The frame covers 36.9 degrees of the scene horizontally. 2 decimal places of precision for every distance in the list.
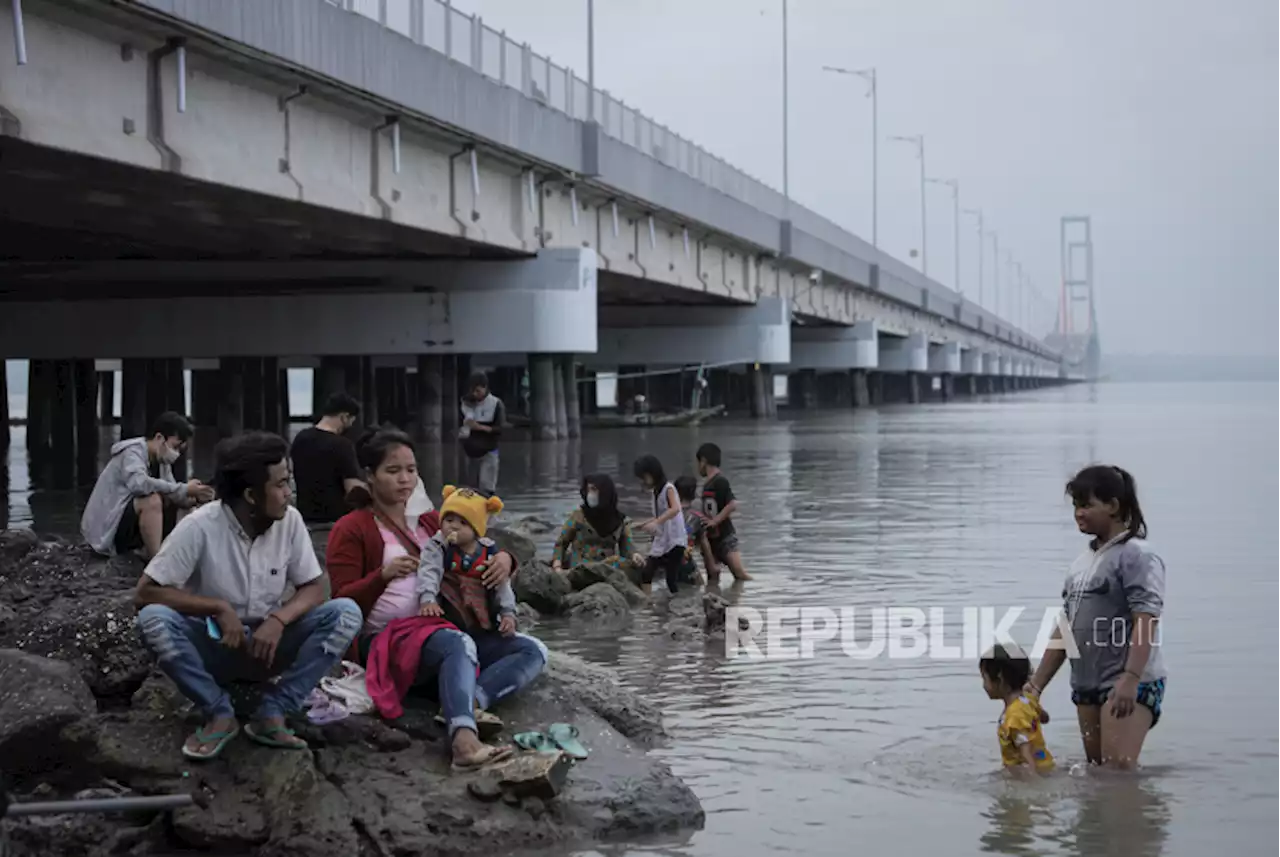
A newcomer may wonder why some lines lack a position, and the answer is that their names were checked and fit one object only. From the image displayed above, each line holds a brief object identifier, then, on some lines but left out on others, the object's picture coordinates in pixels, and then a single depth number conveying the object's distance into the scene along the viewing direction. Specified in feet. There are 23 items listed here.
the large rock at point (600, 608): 45.50
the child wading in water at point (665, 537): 50.44
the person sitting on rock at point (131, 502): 41.24
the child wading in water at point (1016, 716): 27.71
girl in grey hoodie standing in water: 25.89
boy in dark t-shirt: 52.70
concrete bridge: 71.97
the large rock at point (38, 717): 24.49
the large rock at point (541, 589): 45.83
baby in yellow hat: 27.71
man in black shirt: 49.16
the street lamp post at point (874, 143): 298.35
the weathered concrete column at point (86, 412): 144.18
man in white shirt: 25.00
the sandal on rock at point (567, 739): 26.66
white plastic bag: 27.04
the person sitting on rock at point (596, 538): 50.31
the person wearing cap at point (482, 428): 67.46
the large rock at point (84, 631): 27.27
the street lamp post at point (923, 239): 400.06
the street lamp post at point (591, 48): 143.58
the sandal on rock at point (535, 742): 26.61
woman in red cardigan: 27.63
